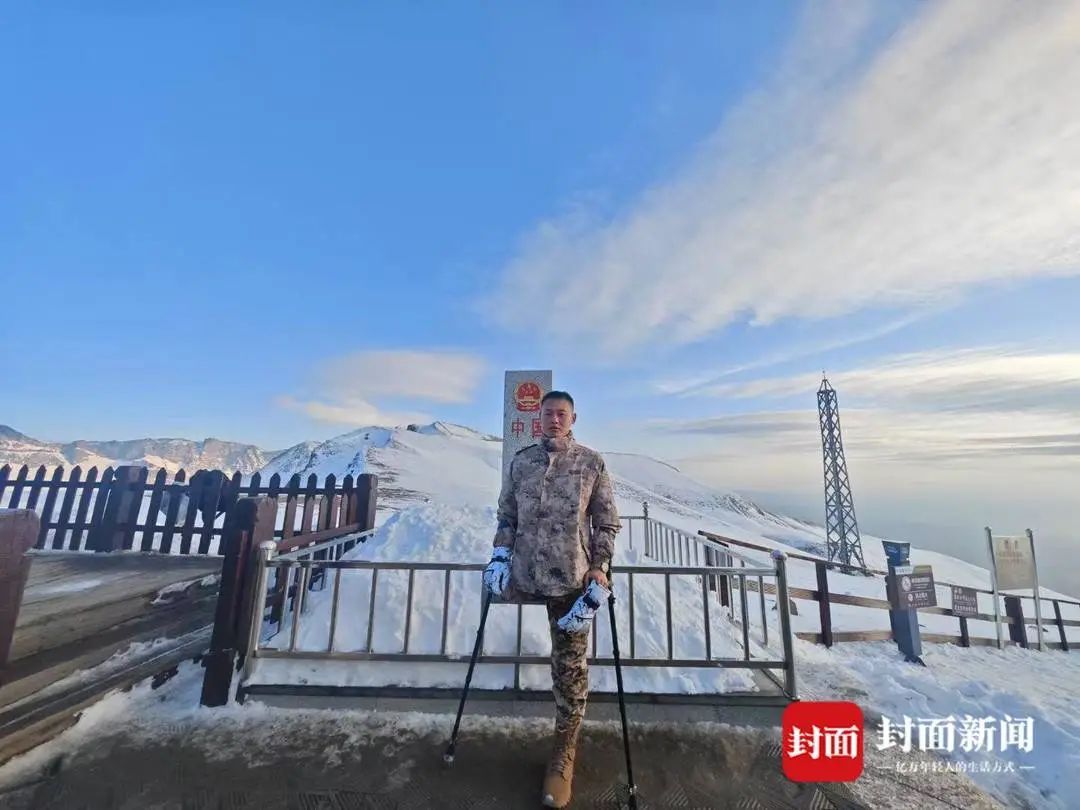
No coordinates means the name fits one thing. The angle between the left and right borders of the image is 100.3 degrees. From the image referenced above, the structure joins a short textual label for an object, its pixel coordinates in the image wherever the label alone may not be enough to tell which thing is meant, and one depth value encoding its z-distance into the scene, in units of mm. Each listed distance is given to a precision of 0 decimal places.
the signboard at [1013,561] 10461
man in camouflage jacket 2945
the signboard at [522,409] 6430
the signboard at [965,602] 9776
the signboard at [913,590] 7691
